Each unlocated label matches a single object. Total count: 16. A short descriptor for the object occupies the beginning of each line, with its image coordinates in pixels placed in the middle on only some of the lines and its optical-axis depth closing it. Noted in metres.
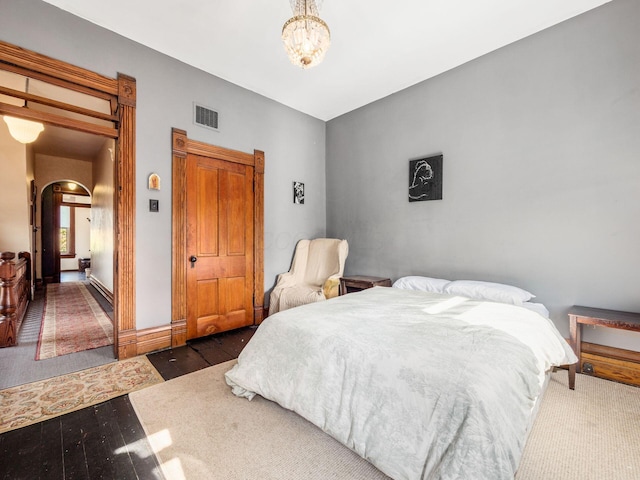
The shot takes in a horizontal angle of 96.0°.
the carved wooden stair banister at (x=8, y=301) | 3.03
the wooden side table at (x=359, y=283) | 3.78
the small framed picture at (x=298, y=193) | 4.41
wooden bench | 2.13
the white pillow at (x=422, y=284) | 3.06
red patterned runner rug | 3.06
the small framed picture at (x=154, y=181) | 2.98
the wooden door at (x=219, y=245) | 3.34
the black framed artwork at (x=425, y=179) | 3.50
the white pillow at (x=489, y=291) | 2.58
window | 10.33
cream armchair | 3.74
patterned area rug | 1.92
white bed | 1.16
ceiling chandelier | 1.88
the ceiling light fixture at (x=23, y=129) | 3.50
